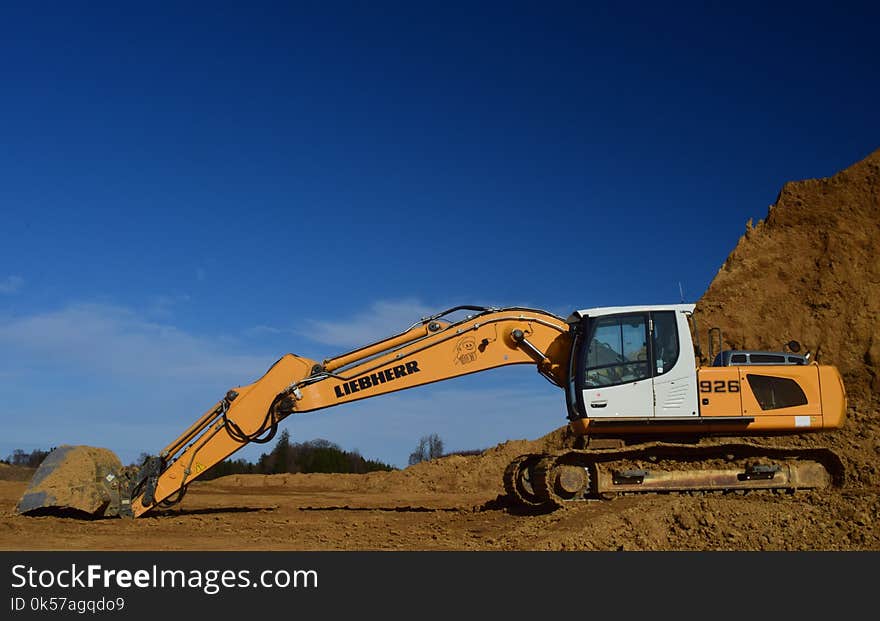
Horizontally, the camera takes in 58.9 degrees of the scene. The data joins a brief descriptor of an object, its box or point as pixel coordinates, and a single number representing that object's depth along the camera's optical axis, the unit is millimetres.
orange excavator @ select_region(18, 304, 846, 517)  11750
